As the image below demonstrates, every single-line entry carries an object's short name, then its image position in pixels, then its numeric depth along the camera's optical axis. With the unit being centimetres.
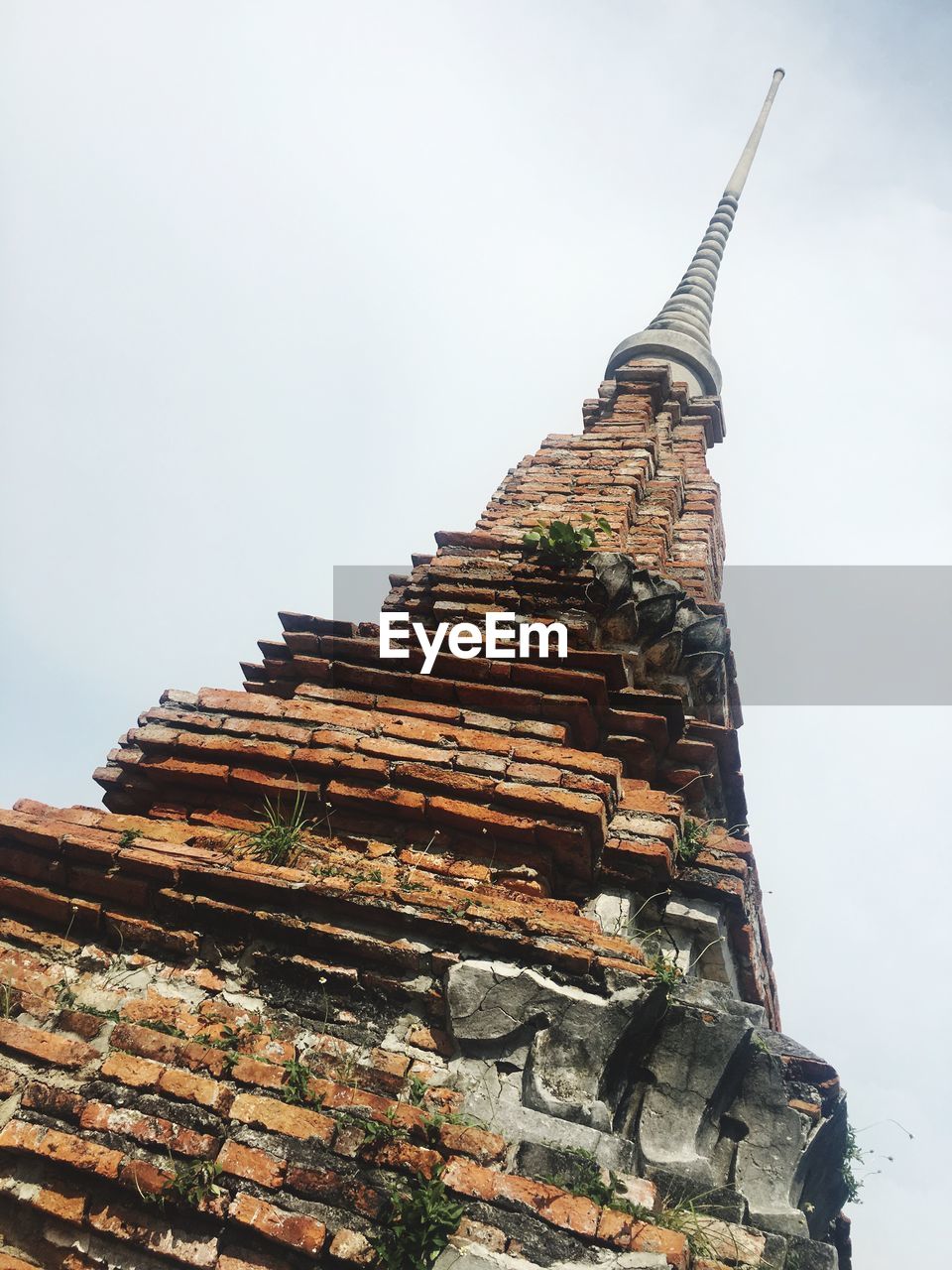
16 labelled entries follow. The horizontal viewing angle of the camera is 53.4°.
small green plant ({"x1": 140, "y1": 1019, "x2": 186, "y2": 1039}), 250
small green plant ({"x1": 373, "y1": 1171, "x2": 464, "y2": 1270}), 204
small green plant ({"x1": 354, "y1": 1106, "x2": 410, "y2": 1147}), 223
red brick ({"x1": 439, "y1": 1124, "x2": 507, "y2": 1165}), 222
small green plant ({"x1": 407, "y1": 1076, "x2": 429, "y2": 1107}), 235
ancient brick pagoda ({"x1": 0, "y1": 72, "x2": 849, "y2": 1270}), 218
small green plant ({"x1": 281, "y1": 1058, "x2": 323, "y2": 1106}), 233
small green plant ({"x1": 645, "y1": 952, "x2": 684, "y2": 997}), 257
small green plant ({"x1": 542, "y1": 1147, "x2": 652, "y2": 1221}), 216
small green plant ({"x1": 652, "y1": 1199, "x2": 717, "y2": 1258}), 220
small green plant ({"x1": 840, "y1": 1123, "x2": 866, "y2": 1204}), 336
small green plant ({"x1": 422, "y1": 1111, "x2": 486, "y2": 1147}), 224
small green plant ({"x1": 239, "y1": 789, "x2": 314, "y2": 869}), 289
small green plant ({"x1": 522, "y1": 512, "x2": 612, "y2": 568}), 402
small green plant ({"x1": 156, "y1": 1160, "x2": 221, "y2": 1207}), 214
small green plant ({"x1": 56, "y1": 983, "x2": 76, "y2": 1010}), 262
